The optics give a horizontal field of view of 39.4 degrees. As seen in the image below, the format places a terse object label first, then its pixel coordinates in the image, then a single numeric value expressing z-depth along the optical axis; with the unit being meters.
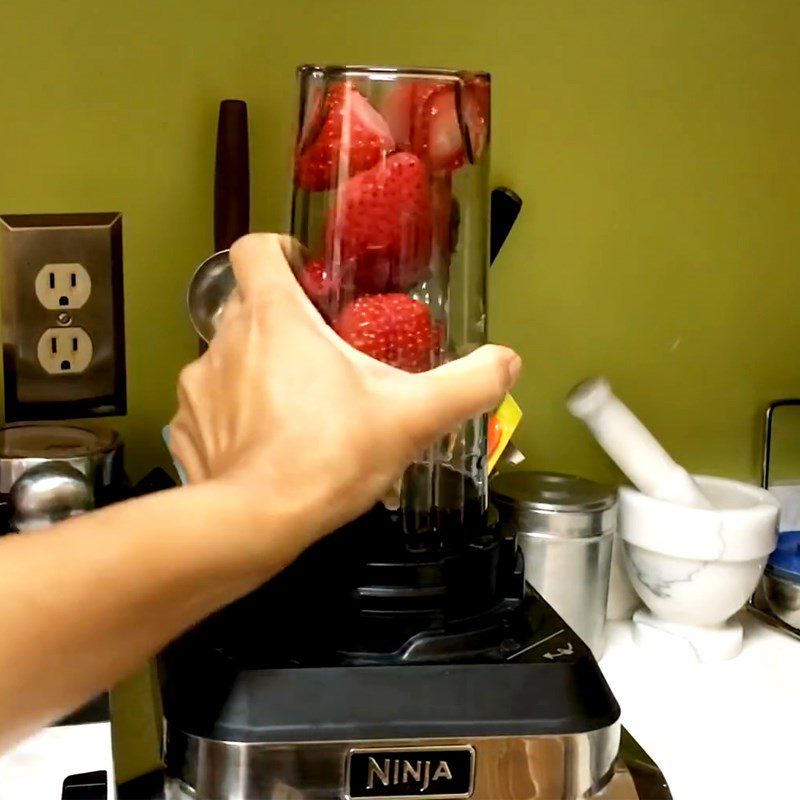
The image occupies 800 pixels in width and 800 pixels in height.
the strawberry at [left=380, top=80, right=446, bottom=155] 0.59
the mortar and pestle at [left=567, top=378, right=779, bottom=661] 0.85
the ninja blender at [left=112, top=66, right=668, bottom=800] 0.54
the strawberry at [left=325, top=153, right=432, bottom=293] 0.57
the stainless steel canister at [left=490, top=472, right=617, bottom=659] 0.84
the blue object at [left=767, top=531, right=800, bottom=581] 0.93
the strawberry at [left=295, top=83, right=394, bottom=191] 0.58
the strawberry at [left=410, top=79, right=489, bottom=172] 0.59
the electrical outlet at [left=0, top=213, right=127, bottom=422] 0.83
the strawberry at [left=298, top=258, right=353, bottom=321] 0.58
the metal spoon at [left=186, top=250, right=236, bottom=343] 0.73
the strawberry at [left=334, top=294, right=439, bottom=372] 0.56
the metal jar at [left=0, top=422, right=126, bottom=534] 0.71
